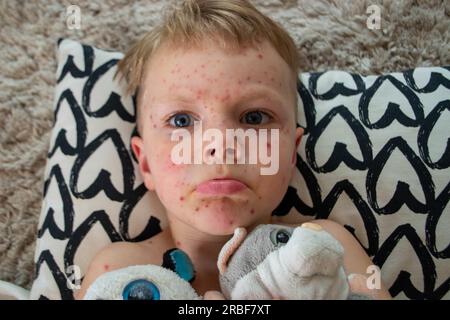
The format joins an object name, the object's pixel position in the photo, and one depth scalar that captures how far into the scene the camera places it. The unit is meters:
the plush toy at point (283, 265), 0.64
